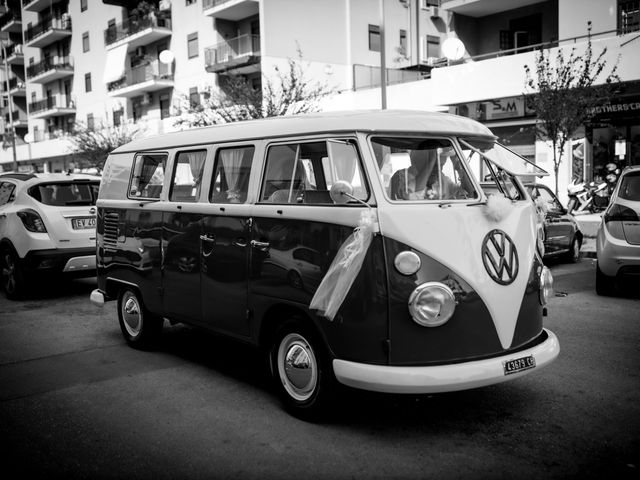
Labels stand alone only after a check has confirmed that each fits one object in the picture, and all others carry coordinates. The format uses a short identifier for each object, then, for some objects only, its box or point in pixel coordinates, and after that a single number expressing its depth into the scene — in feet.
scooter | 71.13
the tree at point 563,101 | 53.72
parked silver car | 28.94
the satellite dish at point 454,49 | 78.54
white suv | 32.58
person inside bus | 15.28
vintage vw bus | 14.07
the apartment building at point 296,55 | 73.72
